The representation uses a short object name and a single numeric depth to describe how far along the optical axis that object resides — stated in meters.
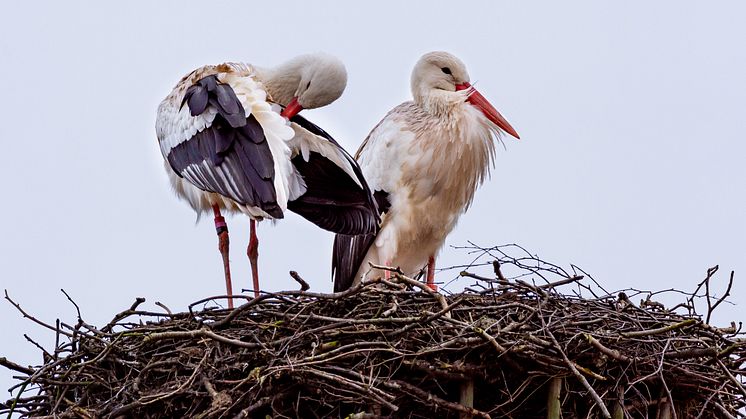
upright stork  13.52
